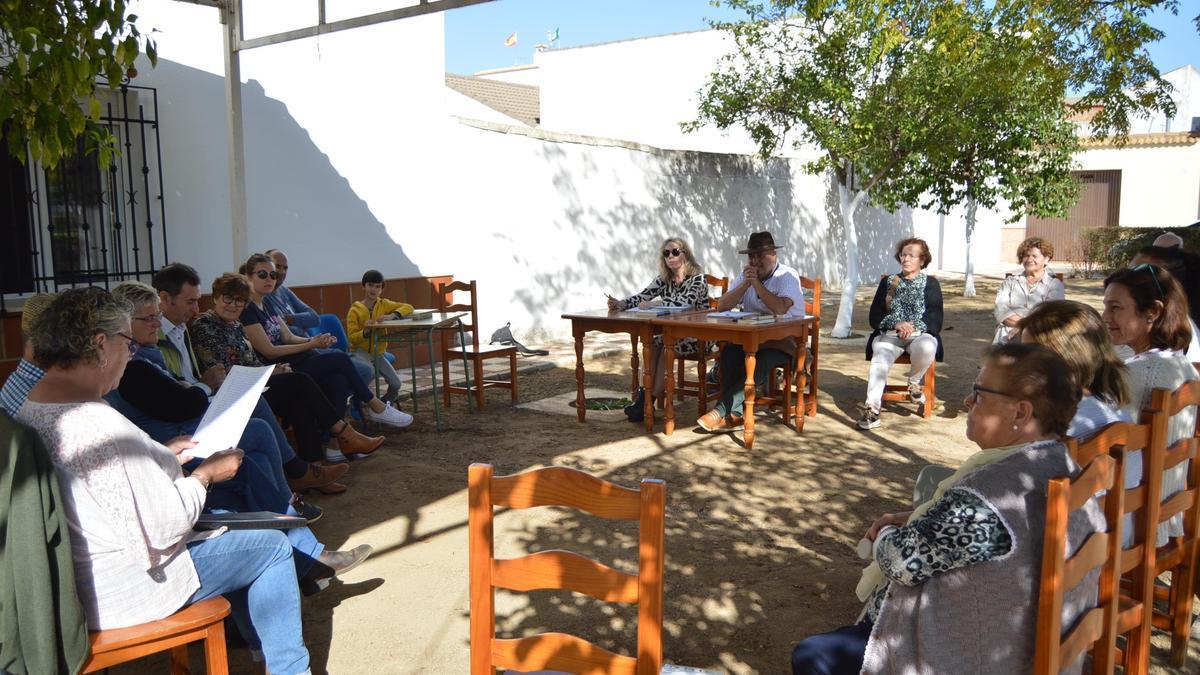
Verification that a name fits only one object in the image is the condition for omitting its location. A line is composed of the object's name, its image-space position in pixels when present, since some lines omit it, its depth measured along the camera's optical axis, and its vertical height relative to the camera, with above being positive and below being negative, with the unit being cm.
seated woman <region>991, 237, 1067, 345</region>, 676 -39
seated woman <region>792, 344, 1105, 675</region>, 204 -66
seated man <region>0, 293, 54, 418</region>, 275 -42
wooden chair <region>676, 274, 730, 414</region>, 699 -109
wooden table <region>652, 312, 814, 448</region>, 595 -63
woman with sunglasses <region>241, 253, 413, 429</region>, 576 -71
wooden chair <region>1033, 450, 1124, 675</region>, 194 -73
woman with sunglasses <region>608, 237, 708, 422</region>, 705 -41
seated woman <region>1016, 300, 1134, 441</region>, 271 -34
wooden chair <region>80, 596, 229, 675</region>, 240 -102
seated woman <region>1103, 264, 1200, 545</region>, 323 -35
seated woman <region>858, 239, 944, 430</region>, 689 -61
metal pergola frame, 567 +124
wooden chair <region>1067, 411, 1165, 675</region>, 258 -92
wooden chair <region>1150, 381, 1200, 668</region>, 310 -109
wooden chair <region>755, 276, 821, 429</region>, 657 -110
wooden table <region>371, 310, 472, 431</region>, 661 -66
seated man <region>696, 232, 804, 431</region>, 656 -52
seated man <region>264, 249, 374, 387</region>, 635 -51
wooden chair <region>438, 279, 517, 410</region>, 741 -91
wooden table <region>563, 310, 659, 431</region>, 651 -65
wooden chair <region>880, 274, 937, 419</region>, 692 -119
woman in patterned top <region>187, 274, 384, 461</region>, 499 -71
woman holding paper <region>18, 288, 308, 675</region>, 239 -63
